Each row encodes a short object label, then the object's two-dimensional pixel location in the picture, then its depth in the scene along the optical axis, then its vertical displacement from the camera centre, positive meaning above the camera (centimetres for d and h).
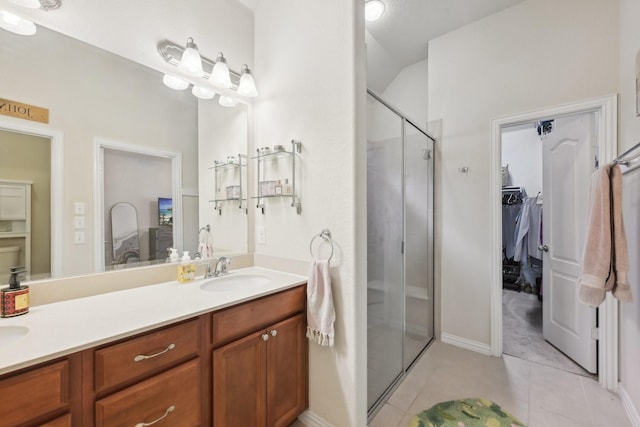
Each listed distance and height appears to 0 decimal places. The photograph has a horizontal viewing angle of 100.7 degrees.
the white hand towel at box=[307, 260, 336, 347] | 148 -52
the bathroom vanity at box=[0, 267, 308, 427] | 79 -56
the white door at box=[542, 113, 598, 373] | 215 -16
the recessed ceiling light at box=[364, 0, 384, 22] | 221 +174
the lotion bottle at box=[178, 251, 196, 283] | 158 -35
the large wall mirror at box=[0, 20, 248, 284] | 120 +42
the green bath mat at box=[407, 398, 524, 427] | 164 -131
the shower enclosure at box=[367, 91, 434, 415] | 181 -25
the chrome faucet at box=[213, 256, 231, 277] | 175 -35
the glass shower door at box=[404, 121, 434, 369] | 225 -27
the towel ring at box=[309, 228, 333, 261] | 157 -14
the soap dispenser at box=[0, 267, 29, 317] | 103 -33
